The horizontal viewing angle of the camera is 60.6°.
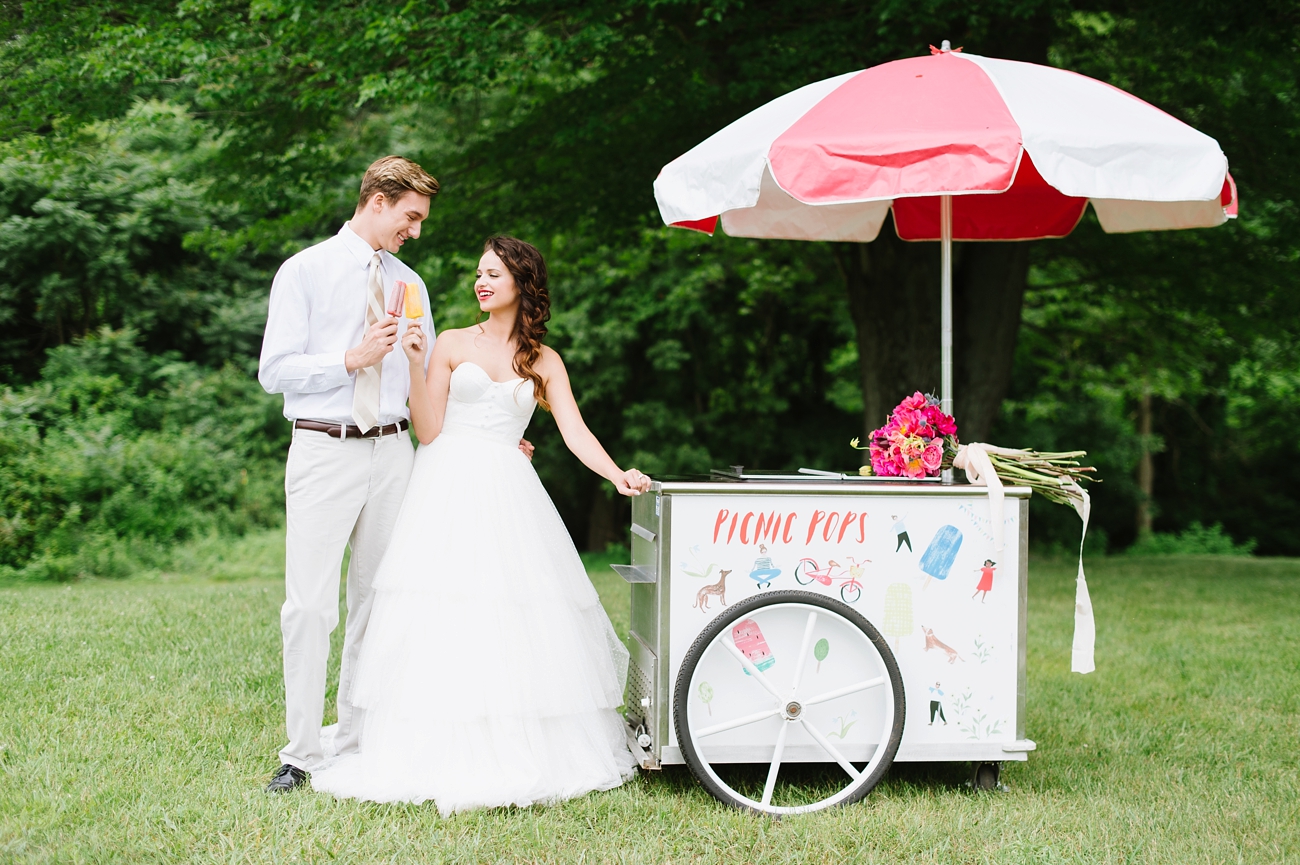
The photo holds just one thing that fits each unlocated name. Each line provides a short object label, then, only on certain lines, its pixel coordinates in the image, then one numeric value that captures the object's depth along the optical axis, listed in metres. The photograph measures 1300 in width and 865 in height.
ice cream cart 3.86
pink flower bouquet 4.23
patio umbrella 3.69
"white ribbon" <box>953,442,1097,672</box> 3.97
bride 3.78
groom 3.88
